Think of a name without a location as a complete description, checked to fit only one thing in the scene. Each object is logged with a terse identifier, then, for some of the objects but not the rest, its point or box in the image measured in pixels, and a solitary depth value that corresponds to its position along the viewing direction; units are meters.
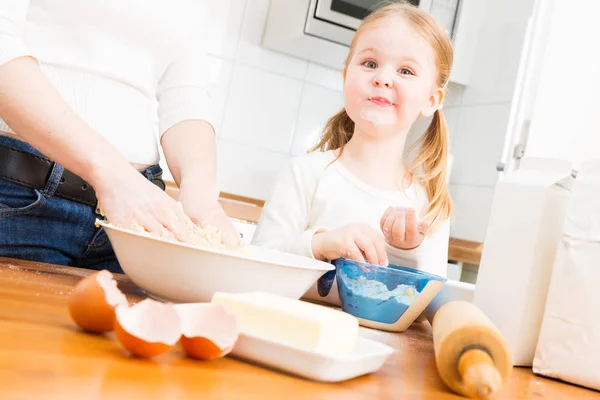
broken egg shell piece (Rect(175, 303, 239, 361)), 0.46
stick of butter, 0.48
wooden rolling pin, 0.51
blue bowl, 0.83
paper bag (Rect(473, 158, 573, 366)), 0.75
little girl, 1.26
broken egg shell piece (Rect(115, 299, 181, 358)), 0.44
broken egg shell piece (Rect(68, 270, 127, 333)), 0.48
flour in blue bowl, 0.84
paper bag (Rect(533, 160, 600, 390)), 0.67
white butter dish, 0.47
